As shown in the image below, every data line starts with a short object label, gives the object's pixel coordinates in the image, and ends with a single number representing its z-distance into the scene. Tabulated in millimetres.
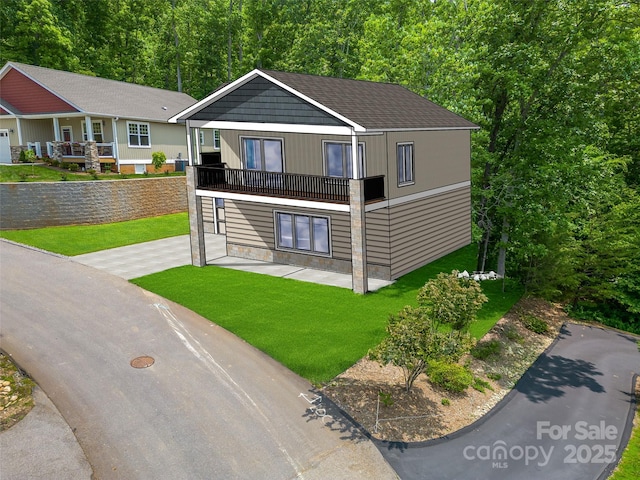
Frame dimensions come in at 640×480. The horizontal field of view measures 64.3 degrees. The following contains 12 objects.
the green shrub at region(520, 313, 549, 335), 19750
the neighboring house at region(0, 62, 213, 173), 36031
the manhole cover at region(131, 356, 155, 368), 14938
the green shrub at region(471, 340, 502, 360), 16719
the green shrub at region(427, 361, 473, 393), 14414
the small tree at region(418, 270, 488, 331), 14156
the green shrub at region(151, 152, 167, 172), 38438
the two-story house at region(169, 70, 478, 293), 20844
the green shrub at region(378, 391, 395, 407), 13453
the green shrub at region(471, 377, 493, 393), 14826
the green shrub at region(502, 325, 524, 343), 18609
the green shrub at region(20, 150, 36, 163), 35494
